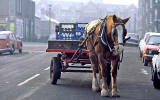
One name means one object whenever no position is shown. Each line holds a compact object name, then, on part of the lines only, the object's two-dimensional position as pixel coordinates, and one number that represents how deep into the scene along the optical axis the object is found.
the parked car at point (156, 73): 13.43
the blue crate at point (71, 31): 15.58
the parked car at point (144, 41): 26.69
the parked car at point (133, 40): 53.66
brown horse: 10.89
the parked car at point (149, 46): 23.34
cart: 14.02
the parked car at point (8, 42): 32.91
